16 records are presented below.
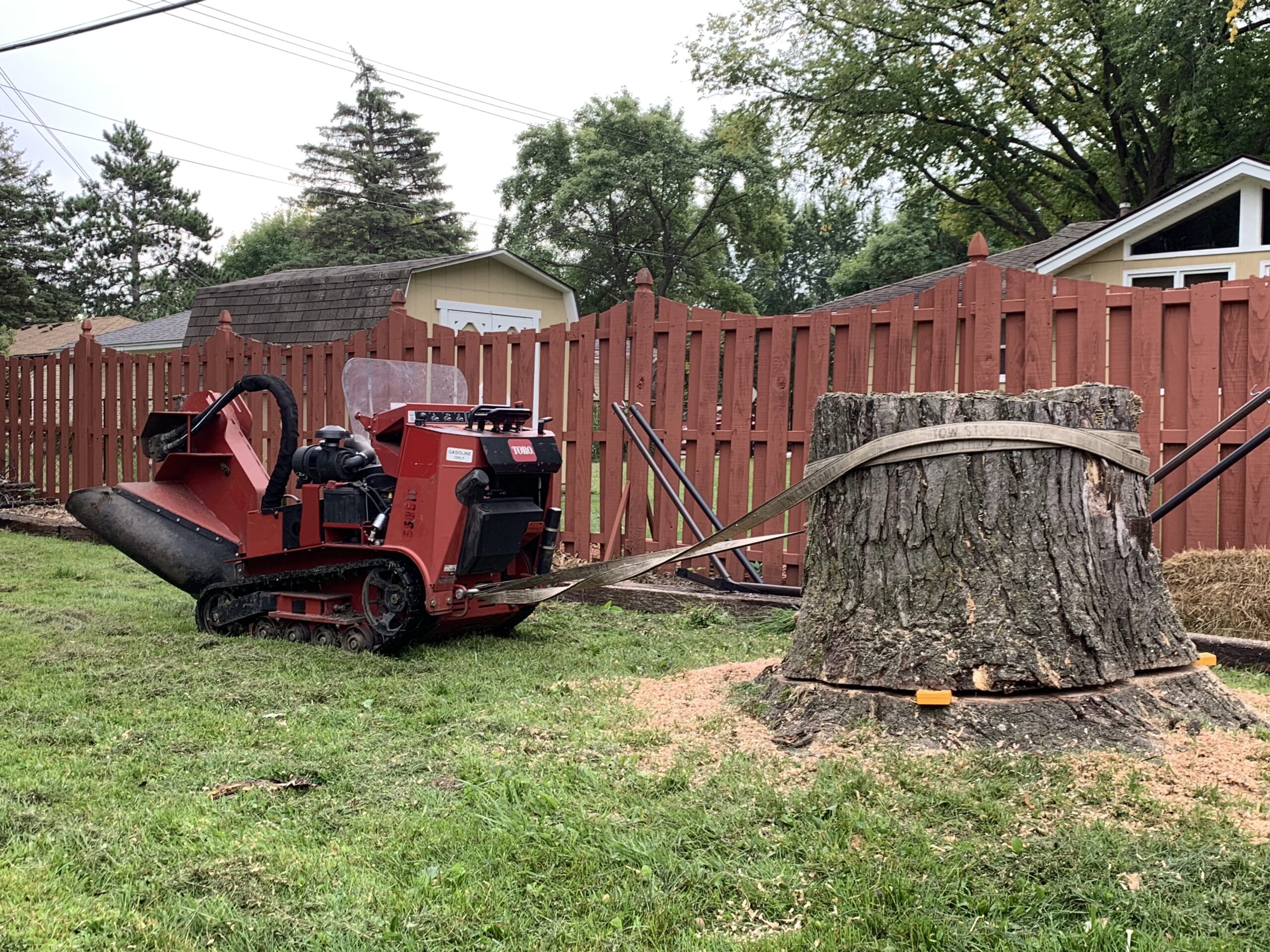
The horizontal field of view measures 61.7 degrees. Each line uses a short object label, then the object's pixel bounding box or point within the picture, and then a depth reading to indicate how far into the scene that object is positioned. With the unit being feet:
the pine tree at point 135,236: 177.47
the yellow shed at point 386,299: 65.41
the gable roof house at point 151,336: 85.81
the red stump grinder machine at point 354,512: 17.87
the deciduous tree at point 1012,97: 75.20
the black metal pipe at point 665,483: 22.33
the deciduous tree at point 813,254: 203.72
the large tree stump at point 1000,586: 10.61
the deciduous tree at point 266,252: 154.71
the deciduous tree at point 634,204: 135.54
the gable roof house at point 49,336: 130.31
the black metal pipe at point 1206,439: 17.21
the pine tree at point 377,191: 142.41
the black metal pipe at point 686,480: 22.20
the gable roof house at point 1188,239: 53.01
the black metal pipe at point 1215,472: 16.61
